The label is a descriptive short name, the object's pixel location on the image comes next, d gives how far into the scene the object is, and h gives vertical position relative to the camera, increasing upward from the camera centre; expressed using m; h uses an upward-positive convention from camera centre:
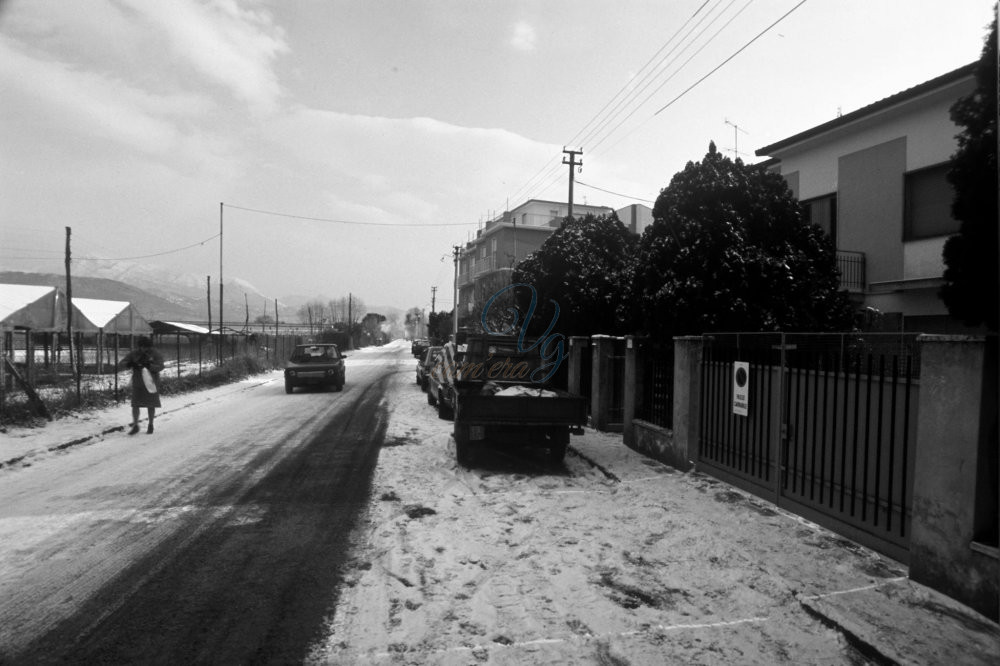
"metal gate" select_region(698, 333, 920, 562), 4.84 -0.97
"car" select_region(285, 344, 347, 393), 19.92 -1.53
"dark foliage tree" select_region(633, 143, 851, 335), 9.30 +1.12
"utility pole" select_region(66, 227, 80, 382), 20.10 +0.78
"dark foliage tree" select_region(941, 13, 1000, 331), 5.36 +1.19
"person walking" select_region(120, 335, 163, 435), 11.03 -1.07
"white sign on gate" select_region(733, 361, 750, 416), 7.04 -0.71
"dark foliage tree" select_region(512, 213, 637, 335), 15.48 +1.43
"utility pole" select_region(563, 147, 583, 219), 28.48 +8.21
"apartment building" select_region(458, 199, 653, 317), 53.88 +8.98
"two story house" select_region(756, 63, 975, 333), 12.33 +3.14
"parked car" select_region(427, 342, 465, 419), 12.55 -1.31
